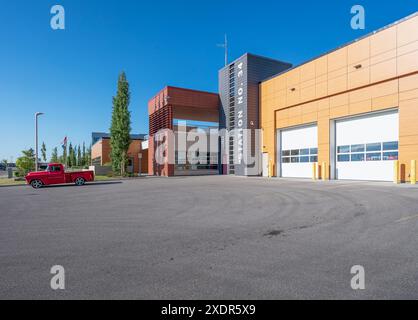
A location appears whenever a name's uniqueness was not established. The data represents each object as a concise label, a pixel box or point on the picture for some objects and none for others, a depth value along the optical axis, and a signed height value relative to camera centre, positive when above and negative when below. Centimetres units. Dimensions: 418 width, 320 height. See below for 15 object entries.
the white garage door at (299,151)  2286 +114
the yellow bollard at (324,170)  2056 -73
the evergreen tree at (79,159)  7781 +131
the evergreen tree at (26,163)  3056 +1
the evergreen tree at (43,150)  6781 +372
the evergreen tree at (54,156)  7750 +235
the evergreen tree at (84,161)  7450 +59
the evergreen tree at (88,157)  6969 +179
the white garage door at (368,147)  1694 +118
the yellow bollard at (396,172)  1573 -68
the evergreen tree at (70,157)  7801 +198
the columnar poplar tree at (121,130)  3353 +471
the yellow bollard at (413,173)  1498 -71
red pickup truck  1856 -114
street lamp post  2419 +364
